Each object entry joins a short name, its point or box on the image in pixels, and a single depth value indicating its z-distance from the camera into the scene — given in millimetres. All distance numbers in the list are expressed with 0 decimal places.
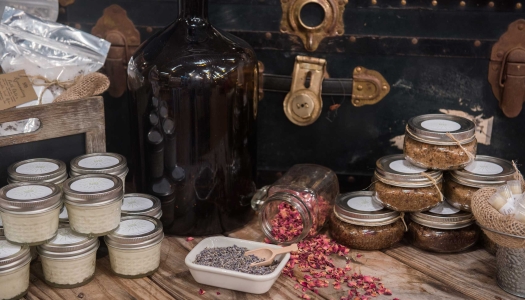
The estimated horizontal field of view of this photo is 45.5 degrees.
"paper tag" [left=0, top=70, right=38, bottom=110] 1312
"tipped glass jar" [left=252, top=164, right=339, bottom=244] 1359
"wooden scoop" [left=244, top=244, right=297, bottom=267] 1225
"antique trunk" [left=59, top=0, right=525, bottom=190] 1471
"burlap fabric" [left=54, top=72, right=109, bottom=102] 1391
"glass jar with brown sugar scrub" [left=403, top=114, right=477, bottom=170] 1316
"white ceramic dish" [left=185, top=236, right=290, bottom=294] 1179
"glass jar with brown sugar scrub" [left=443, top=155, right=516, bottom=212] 1323
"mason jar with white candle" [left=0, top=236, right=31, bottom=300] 1123
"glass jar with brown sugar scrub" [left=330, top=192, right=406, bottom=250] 1346
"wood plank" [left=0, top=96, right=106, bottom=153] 1287
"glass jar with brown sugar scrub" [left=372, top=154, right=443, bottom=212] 1321
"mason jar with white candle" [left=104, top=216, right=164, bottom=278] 1214
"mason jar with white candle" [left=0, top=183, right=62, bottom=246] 1125
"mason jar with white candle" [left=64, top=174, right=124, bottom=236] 1167
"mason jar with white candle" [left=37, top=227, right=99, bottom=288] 1180
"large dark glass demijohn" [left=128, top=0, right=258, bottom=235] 1331
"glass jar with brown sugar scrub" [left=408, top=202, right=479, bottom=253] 1339
